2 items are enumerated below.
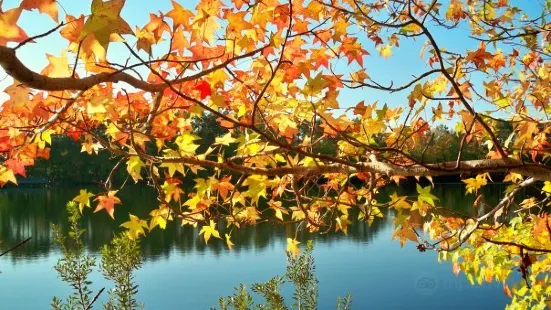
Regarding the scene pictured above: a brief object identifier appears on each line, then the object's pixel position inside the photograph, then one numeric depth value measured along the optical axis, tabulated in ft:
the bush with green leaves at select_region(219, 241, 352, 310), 12.59
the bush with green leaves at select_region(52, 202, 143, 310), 11.93
